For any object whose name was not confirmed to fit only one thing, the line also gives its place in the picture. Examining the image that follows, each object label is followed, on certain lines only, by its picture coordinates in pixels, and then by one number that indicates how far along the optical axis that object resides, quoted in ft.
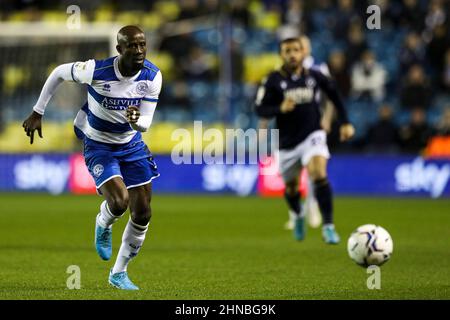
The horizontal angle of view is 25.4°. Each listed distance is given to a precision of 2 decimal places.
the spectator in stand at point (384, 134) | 64.95
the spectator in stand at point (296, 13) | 72.02
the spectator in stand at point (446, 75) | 67.92
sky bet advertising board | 64.18
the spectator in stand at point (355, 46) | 67.67
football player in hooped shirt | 25.73
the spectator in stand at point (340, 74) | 65.72
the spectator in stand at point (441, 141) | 63.77
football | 29.04
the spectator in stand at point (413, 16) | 71.26
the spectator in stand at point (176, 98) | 69.67
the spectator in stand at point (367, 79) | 66.18
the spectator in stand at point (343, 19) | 70.03
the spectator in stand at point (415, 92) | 66.44
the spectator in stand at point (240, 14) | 74.19
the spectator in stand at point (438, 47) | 68.74
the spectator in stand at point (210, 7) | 76.20
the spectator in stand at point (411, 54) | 68.69
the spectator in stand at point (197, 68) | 71.56
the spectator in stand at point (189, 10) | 75.41
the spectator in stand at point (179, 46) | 73.31
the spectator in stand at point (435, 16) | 69.87
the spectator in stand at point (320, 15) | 72.95
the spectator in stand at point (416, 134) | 64.75
